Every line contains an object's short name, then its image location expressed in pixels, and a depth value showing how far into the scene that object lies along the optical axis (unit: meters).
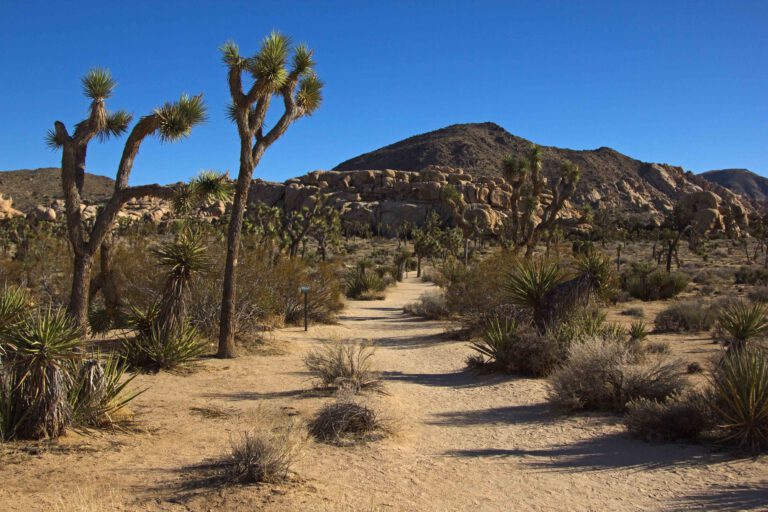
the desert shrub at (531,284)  12.41
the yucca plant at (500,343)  11.45
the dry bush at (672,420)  6.88
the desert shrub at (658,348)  12.75
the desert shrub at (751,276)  30.58
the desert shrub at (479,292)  15.93
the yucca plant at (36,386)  6.34
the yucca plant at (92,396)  6.77
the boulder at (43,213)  55.22
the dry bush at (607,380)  8.20
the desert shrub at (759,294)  21.53
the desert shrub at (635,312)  20.52
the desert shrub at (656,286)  25.64
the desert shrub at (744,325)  10.03
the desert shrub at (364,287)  29.44
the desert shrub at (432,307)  20.85
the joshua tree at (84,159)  10.96
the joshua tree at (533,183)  24.95
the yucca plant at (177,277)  11.09
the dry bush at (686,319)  16.61
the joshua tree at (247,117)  11.99
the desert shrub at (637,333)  13.41
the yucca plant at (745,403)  6.36
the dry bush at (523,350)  10.97
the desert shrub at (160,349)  10.74
